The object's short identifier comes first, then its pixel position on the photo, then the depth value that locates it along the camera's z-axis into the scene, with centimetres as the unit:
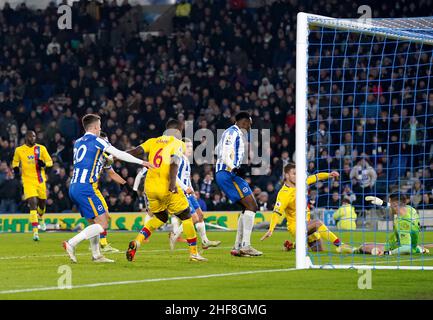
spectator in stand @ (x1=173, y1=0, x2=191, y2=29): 3616
